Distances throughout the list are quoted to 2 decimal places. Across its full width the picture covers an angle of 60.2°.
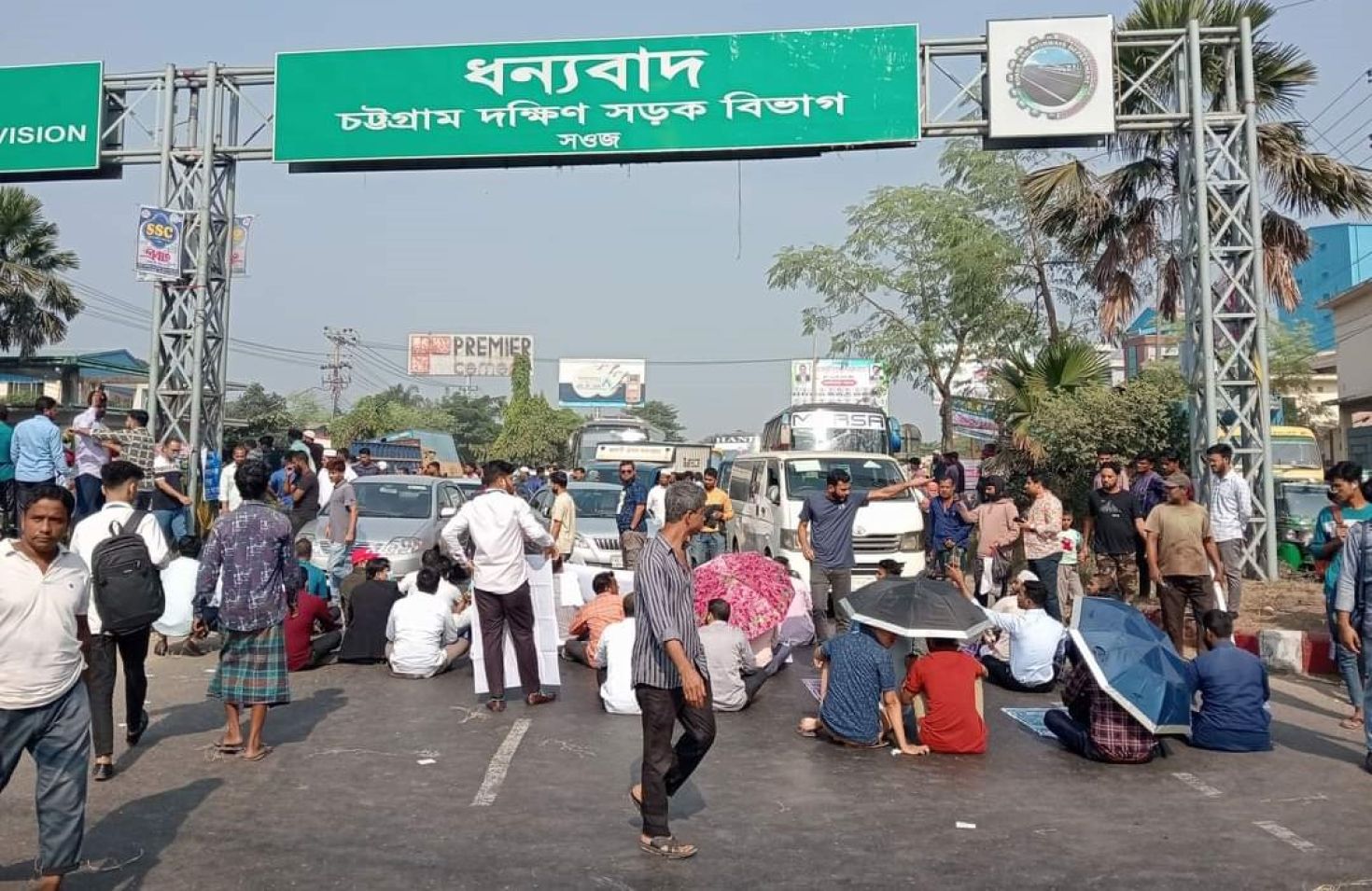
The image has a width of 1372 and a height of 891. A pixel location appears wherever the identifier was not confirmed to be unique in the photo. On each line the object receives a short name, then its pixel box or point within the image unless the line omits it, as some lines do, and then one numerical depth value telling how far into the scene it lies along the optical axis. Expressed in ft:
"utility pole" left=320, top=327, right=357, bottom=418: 269.23
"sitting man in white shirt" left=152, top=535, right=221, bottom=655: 35.17
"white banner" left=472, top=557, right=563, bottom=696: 30.07
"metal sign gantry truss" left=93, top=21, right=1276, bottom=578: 51.31
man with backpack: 22.79
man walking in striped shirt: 18.19
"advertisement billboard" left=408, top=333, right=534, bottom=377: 297.94
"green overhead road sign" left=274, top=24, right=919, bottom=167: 52.70
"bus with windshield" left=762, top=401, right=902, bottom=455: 88.63
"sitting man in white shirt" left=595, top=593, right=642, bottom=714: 28.68
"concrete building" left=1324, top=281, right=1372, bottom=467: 111.41
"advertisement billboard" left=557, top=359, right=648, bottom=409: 278.87
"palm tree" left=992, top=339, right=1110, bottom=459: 68.49
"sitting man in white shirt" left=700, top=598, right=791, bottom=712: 28.68
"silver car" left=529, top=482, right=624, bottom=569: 54.75
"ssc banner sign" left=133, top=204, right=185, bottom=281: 54.95
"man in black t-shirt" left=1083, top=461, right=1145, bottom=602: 40.44
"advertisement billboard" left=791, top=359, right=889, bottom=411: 233.96
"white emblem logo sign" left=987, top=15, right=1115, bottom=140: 52.47
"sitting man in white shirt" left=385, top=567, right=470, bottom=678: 33.35
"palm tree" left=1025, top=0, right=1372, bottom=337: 57.72
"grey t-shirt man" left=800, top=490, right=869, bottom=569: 37.52
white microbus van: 47.98
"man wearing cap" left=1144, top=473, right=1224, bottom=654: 34.30
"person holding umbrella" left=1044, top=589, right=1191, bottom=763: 24.18
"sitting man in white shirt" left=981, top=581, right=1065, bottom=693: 31.91
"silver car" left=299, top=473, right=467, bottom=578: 46.83
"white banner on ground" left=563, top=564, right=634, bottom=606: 37.19
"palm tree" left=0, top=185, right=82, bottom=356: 106.52
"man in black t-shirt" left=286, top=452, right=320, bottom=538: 48.55
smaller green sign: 56.70
